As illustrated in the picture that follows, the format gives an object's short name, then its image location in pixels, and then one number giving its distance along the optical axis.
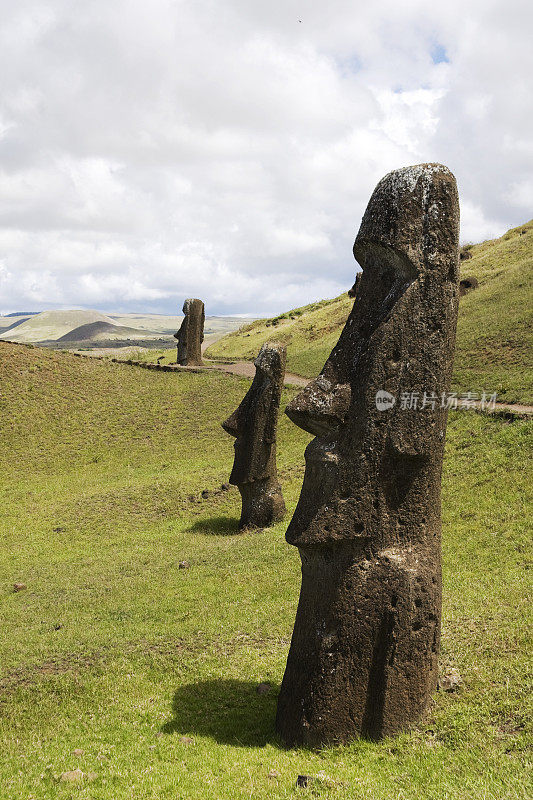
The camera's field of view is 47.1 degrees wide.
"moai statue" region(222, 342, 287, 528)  14.50
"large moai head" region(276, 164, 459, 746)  5.62
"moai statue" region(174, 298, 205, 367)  34.66
